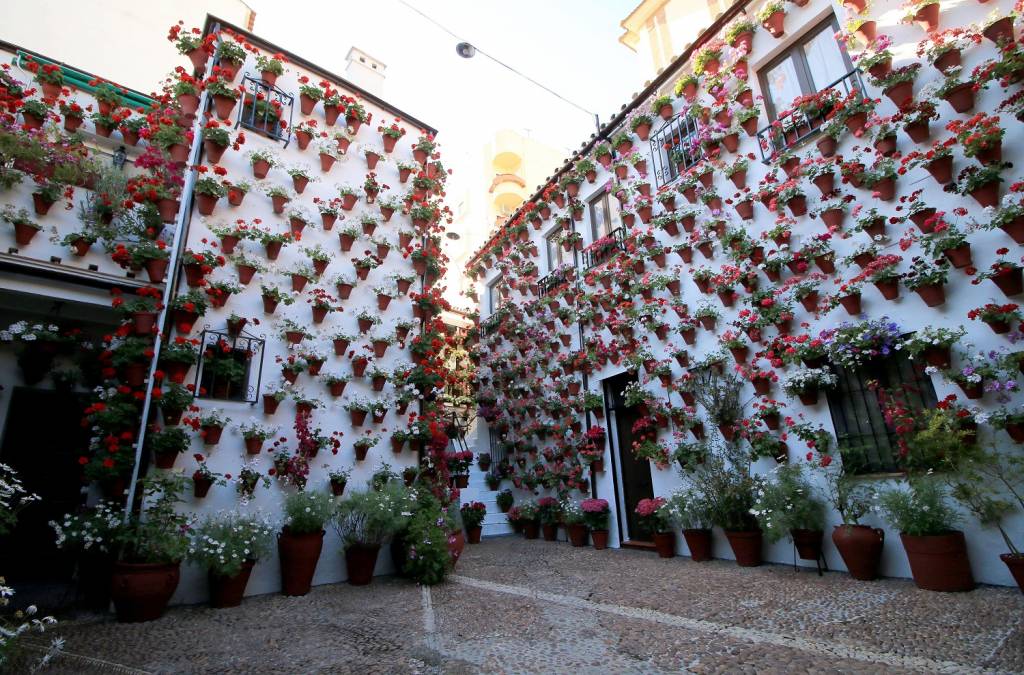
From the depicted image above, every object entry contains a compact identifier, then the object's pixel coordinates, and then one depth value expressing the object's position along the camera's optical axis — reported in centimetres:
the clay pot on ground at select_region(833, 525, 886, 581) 450
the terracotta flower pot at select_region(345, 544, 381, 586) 561
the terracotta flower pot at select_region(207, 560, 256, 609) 470
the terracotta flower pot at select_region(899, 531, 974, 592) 395
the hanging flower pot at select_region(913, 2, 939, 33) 488
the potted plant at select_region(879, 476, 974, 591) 396
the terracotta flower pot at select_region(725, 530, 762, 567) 553
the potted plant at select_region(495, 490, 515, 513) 991
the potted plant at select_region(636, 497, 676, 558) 647
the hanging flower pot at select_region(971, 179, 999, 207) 432
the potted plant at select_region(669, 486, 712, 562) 611
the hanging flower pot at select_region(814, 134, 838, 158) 550
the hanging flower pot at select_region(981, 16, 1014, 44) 441
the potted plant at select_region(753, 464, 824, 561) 499
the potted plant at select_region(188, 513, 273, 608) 457
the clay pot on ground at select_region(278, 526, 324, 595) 517
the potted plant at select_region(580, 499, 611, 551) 762
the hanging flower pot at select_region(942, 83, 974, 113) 456
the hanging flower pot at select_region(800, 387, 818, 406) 530
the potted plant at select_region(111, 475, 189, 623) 417
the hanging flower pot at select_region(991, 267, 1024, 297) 408
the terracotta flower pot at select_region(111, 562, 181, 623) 415
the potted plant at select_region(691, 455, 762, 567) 554
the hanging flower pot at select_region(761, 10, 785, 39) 629
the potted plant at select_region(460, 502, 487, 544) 860
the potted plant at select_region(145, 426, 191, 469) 484
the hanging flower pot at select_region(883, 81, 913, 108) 495
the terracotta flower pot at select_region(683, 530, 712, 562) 612
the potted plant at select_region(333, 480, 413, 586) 557
